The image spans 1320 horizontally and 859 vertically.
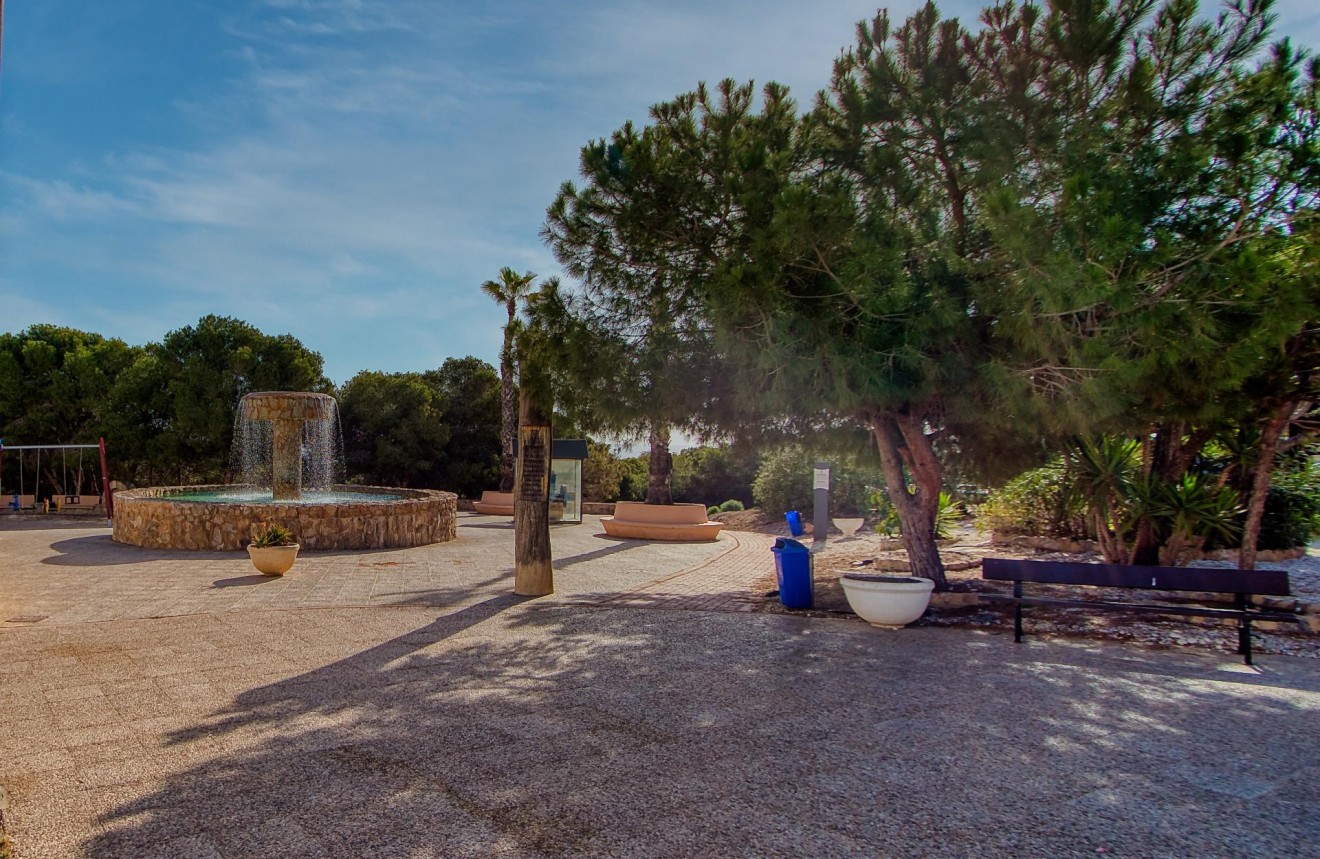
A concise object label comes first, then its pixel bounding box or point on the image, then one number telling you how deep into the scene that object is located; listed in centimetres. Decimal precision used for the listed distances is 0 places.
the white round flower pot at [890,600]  805
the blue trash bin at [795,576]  928
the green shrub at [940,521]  1672
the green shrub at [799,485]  2327
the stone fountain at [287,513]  1376
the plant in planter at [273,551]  1080
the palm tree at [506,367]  2595
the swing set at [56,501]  2350
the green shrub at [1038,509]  1450
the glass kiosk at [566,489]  2227
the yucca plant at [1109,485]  1101
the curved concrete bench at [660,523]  1844
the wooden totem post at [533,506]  973
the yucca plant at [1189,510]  1078
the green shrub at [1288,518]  1240
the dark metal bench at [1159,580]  712
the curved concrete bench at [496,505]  2459
